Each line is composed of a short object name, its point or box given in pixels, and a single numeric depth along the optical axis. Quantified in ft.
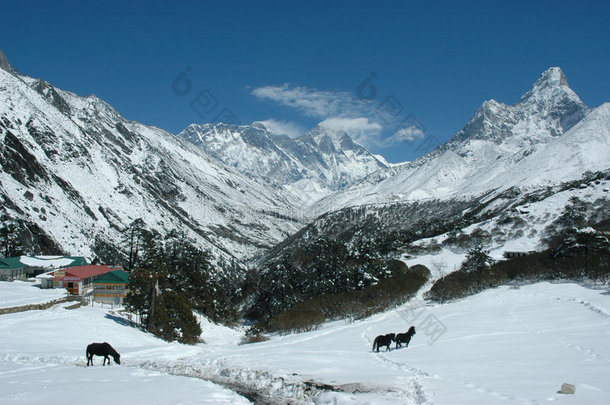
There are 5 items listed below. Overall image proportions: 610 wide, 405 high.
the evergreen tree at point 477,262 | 256.52
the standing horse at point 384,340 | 94.07
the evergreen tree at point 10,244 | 304.50
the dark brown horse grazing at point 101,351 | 76.33
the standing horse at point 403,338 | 97.76
